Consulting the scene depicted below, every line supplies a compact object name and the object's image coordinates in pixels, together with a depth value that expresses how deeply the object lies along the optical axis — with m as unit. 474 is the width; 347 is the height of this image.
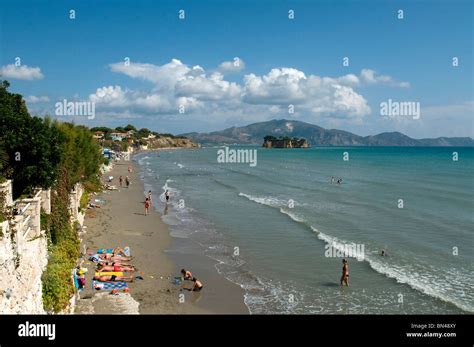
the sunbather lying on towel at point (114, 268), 20.28
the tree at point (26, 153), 19.38
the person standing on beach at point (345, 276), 19.64
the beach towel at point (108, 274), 19.53
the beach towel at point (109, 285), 18.25
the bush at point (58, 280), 12.62
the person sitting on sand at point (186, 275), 20.44
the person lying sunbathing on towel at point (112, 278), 19.15
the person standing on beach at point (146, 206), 37.53
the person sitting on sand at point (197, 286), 19.17
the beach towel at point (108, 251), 23.62
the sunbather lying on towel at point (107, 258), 22.02
